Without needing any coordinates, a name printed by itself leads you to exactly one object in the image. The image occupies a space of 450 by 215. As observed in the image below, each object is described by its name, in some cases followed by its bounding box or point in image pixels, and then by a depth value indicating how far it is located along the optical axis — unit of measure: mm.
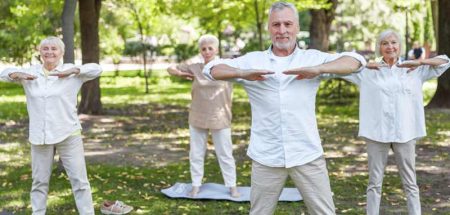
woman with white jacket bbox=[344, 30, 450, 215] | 5352
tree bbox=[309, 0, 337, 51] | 19875
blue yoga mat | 7007
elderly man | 3791
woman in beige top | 6836
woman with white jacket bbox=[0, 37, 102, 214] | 5496
